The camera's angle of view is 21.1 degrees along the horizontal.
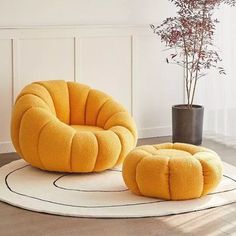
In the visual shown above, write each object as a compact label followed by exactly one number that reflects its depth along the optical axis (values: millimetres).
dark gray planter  5746
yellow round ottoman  4000
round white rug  3904
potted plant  5559
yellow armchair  4539
